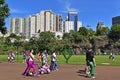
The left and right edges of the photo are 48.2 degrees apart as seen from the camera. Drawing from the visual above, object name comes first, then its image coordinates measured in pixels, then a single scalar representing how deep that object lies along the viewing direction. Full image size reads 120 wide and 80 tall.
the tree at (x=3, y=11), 17.65
